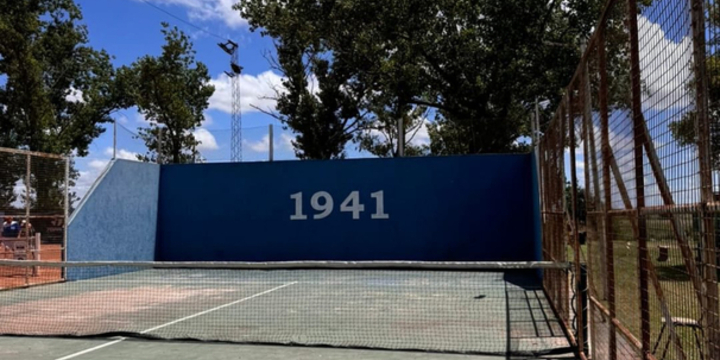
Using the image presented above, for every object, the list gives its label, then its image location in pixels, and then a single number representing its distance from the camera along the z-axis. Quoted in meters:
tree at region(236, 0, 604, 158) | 21.22
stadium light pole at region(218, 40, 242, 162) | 16.75
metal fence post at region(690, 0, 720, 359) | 2.19
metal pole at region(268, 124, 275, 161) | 16.86
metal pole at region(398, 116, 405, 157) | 16.45
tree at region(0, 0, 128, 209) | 22.77
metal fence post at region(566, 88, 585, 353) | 5.62
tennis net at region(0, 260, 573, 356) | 6.96
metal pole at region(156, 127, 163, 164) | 16.95
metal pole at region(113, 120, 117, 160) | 15.46
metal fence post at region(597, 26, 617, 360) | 3.94
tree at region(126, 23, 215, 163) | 27.61
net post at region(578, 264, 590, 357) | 5.70
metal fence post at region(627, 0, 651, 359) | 3.06
